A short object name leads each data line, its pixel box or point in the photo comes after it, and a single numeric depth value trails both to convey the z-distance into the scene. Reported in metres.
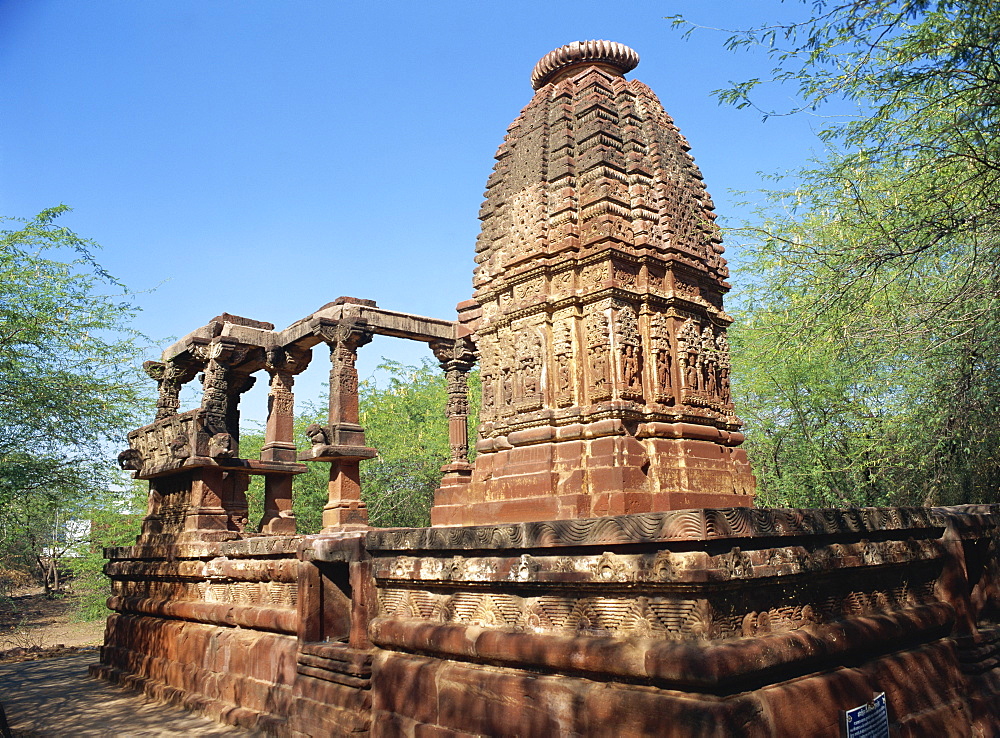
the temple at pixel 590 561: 3.18
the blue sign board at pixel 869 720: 3.27
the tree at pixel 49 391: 11.28
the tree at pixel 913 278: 5.86
